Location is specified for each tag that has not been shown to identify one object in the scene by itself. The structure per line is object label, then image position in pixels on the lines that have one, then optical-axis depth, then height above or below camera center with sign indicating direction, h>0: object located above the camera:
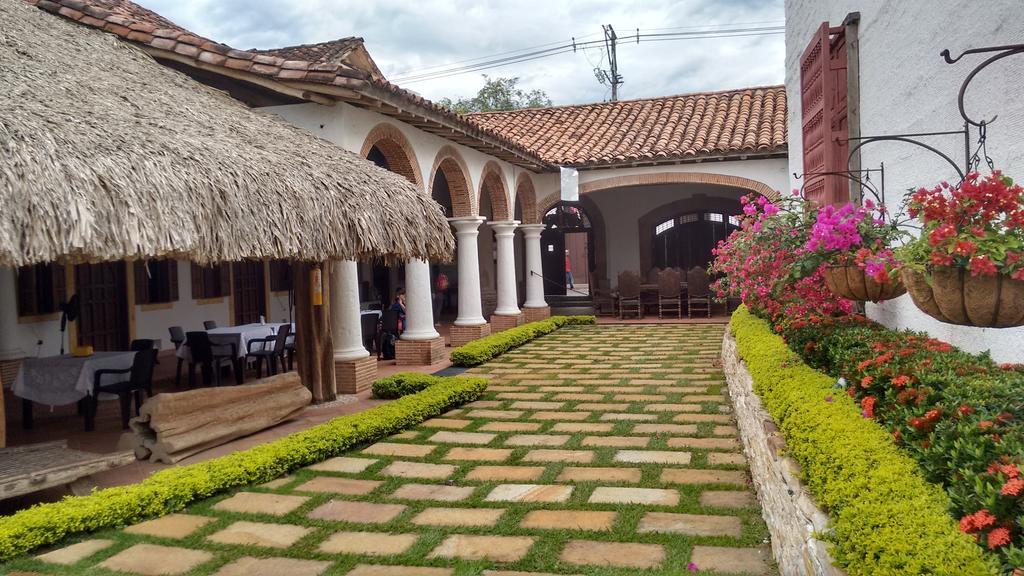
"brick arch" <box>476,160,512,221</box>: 13.87 +1.58
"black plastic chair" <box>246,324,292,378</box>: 9.17 -0.76
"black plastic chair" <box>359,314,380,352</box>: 10.75 -0.62
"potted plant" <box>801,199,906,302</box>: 4.07 +0.10
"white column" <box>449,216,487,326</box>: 12.42 +0.07
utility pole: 38.16 +10.27
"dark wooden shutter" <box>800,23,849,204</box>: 6.27 +1.33
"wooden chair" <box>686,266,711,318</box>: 15.90 -0.44
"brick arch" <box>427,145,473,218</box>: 11.80 +1.55
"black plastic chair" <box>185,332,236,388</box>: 8.65 -0.78
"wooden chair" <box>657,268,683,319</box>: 16.12 -0.42
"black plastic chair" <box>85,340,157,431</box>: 6.98 -0.87
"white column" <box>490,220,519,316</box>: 14.39 +0.11
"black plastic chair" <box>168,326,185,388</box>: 9.48 -0.60
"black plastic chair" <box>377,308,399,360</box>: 11.24 -0.61
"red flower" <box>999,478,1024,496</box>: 2.00 -0.60
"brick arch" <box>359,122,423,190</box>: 9.38 +1.70
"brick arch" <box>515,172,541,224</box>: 16.03 +1.60
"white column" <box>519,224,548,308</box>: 16.03 +0.16
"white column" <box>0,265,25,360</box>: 9.19 -0.26
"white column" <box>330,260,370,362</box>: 8.58 -0.33
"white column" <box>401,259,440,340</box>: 10.57 -0.35
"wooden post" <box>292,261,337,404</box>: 7.64 -0.53
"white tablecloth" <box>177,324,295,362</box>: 9.03 -0.59
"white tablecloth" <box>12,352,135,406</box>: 7.03 -0.80
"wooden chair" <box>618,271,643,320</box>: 16.50 -0.41
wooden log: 5.61 -1.03
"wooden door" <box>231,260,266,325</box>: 13.20 -0.09
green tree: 43.03 +10.14
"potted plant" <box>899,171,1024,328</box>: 2.52 +0.01
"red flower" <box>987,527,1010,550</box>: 1.99 -0.73
